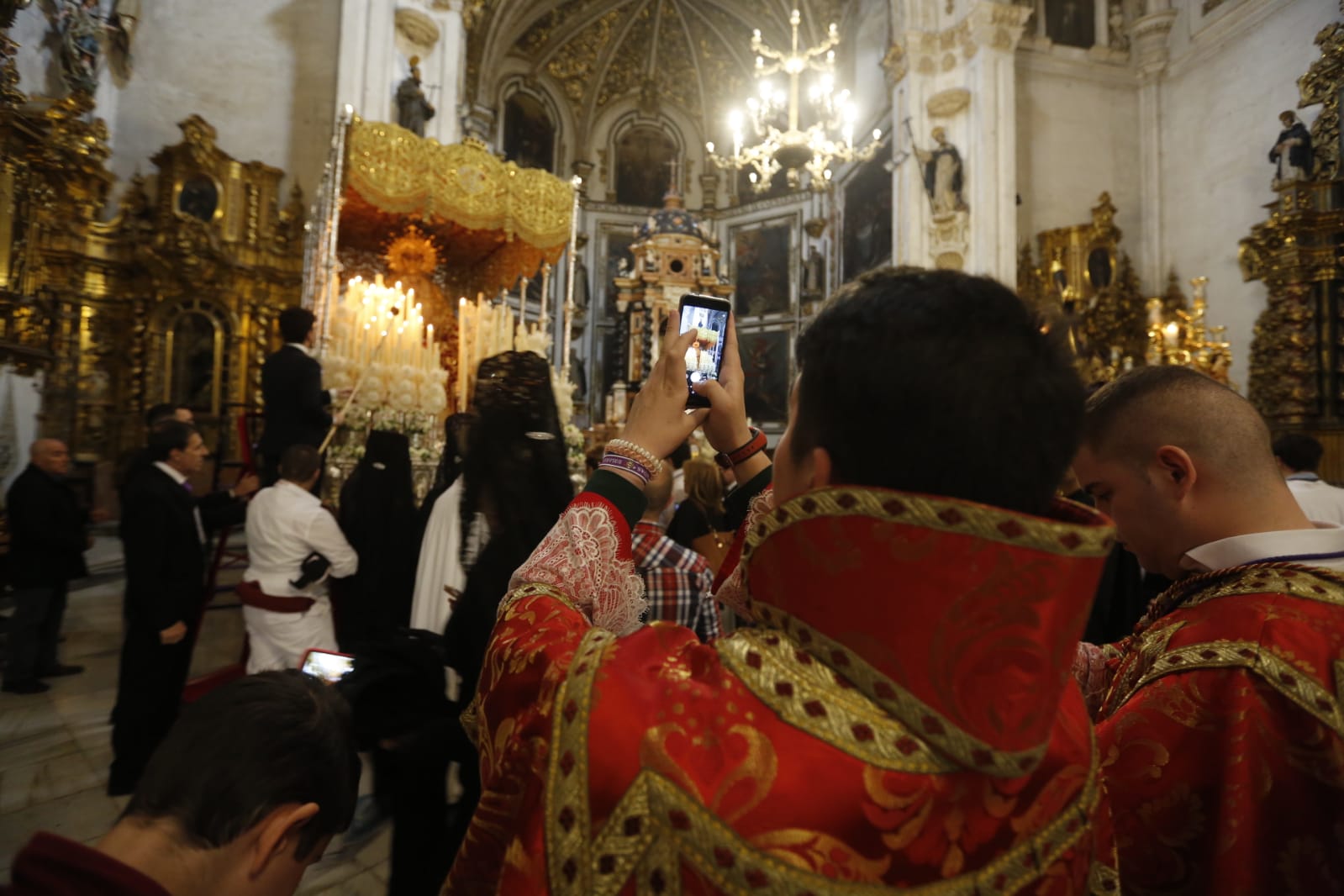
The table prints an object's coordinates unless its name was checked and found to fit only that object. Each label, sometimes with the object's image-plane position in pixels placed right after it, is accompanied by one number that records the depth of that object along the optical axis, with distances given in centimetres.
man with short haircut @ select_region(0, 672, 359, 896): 90
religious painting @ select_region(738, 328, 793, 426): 1794
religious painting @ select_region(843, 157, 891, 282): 1380
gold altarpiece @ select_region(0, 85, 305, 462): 852
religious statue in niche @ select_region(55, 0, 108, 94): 786
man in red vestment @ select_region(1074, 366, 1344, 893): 98
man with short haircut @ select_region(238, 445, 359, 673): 333
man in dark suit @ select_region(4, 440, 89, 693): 425
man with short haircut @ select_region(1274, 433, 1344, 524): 318
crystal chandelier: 874
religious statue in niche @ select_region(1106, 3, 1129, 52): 1313
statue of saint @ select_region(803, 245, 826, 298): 1773
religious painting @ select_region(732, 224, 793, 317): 1891
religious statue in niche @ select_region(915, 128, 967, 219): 1170
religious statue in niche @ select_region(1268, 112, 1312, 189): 986
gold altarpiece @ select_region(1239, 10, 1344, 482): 959
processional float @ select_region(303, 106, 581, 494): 582
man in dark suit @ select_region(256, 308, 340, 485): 488
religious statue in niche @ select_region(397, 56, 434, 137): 984
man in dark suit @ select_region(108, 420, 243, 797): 327
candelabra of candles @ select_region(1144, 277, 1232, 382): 1005
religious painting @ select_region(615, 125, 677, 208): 2083
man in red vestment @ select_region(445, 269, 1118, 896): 67
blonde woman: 389
